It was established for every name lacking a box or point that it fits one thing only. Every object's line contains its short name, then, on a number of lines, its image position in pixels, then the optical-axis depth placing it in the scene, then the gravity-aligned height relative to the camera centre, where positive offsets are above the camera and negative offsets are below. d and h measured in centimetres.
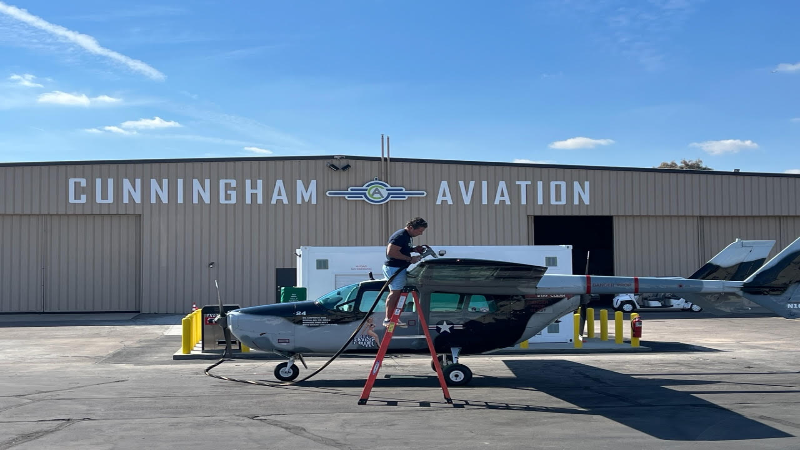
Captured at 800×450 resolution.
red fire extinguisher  1730 -196
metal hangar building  2939 +145
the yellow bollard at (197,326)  1830 -203
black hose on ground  1075 -119
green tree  7162 +855
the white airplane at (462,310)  1159 -104
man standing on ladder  1027 -11
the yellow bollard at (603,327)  1844 -209
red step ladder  974 -150
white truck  3133 -251
